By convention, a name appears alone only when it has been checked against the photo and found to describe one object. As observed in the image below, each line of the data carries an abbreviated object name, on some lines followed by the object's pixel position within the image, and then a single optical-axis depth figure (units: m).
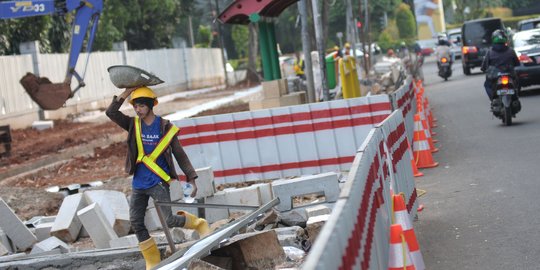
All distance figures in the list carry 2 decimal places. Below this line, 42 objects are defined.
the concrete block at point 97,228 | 11.29
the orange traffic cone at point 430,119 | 22.22
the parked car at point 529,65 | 26.06
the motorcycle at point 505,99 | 18.89
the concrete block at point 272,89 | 23.45
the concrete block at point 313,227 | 10.05
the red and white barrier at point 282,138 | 15.73
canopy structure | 23.23
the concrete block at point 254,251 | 8.89
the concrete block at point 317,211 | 11.08
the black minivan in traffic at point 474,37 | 41.81
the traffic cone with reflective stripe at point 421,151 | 15.45
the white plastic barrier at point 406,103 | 16.07
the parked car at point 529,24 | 31.66
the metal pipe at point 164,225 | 9.25
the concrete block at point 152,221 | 12.09
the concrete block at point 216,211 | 12.41
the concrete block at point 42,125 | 34.91
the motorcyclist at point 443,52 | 41.00
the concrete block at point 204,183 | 12.21
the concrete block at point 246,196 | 12.34
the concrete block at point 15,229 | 11.84
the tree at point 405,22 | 108.36
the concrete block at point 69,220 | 11.95
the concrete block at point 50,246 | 10.74
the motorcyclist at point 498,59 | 19.20
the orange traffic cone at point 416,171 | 14.59
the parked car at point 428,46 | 84.12
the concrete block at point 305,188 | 11.86
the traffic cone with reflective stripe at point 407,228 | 7.87
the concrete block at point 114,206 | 12.05
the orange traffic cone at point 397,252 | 7.21
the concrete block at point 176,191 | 12.47
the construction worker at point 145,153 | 9.55
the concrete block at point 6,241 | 11.81
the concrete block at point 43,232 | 12.15
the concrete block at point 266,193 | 12.48
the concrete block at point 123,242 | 10.86
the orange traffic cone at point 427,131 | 16.61
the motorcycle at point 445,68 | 41.84
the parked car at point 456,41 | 59.55
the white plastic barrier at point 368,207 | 4.68
